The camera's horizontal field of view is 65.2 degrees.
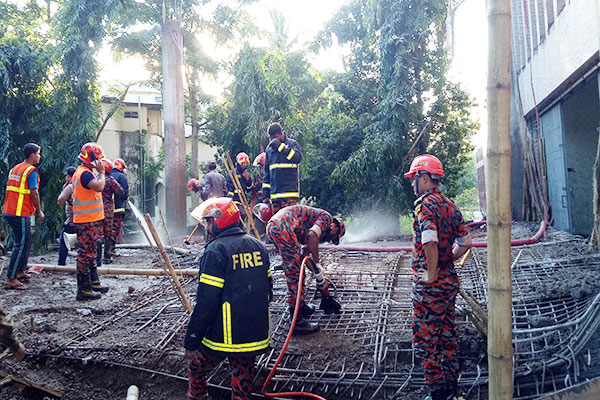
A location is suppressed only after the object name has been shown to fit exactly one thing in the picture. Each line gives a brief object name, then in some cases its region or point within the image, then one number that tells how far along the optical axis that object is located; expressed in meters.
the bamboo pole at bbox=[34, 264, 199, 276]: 6.42
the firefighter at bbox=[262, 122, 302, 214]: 7.05
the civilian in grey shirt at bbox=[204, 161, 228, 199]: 9.99
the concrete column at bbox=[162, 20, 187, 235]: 14.00
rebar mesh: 3.68
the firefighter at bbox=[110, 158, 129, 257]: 8.69
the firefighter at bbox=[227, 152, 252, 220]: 9.97
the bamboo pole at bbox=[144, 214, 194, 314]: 4.37
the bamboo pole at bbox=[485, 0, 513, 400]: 2.10
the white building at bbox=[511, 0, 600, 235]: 7.21
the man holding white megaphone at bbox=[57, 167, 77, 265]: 7.82
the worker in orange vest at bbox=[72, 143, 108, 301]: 5.96
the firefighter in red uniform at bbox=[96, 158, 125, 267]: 8.20
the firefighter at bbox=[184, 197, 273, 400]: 3.06
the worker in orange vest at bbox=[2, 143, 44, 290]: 6.42
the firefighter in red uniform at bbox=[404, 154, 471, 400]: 3.41
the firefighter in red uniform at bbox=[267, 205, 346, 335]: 4.83
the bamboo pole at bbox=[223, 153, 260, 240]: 7.70
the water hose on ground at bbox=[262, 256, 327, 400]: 3.73
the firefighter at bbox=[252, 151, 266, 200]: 10.30
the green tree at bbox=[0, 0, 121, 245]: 11.59
